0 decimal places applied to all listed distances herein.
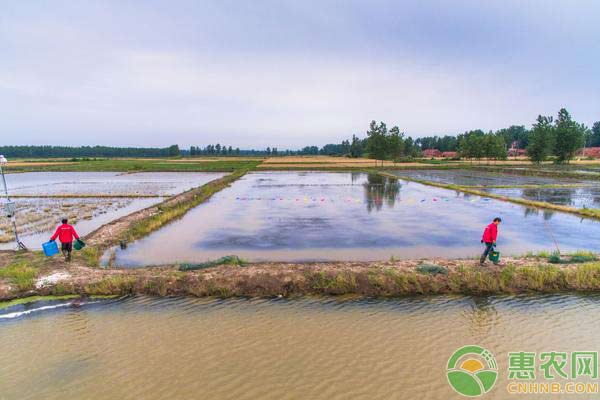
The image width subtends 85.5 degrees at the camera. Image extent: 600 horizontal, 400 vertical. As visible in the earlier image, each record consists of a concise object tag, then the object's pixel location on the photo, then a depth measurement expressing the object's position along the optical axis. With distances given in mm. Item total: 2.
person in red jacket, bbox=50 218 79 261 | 10766
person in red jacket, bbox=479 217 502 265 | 10125
